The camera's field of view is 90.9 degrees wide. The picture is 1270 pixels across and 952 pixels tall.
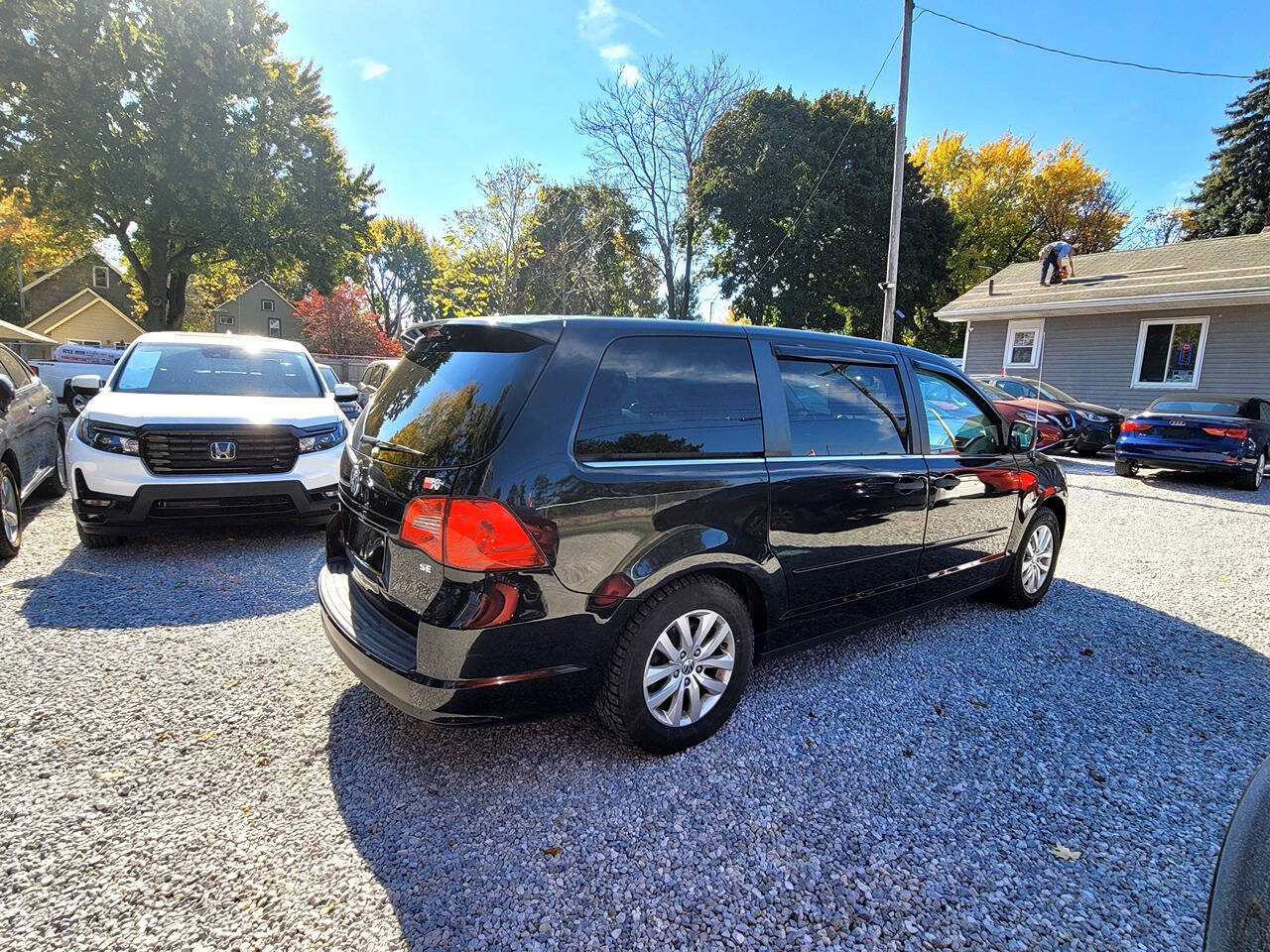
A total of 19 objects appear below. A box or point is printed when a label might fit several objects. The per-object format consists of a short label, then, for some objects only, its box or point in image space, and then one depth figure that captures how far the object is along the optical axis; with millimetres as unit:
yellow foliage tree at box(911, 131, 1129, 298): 31578
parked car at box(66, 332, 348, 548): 4352
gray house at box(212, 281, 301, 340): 45531
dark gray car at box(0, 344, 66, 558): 4590
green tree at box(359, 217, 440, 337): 53656
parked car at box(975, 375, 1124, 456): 12445
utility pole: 11656
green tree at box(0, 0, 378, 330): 20156
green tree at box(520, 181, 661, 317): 22656
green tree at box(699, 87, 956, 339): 26281
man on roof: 12423
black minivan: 2123
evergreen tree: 27094
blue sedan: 8828
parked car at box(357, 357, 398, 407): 9791
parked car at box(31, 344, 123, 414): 14352
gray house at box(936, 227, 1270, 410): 13219
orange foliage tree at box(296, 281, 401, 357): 36031
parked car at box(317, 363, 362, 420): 5750
